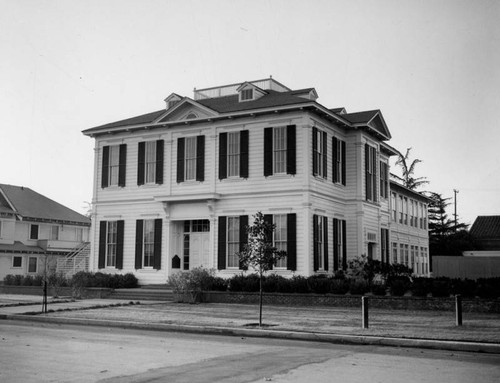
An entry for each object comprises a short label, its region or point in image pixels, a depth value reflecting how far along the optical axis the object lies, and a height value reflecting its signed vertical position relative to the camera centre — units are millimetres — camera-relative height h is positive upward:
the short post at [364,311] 15874 -1253
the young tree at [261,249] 18016 +336
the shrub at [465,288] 22186 -928
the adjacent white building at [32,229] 50219 +2598
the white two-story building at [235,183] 27891 +3724
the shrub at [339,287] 24312 -998
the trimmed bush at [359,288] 24047 -1017
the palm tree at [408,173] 68638 +9740
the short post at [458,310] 16375 -1257
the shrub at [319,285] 24547 -936
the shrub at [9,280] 34750 -1140
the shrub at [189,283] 25797 -936
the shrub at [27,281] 33844 -1151
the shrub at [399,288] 23391 -981
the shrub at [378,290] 24141 -1094
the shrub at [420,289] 22839 -991
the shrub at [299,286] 24750 -986
